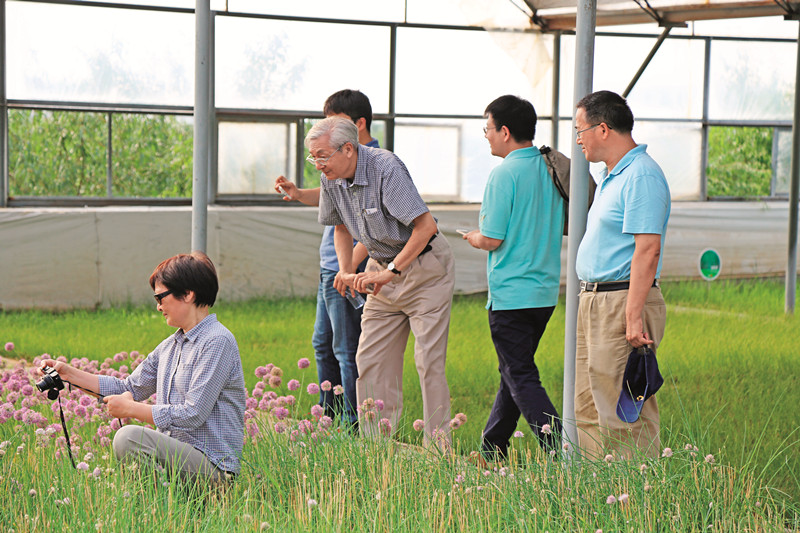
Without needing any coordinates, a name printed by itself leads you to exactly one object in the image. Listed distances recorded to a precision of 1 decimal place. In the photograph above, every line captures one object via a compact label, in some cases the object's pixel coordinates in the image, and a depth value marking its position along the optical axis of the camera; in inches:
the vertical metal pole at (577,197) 325.2
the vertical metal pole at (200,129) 351.0
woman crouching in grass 276.2
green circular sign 969.0
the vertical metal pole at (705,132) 986.8
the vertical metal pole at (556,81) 930.9
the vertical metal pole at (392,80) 881.8
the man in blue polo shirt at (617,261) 299.3
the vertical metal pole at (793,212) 778.7
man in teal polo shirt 359.3
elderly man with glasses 344.3
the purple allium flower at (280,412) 322.5
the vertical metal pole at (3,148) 778.1
